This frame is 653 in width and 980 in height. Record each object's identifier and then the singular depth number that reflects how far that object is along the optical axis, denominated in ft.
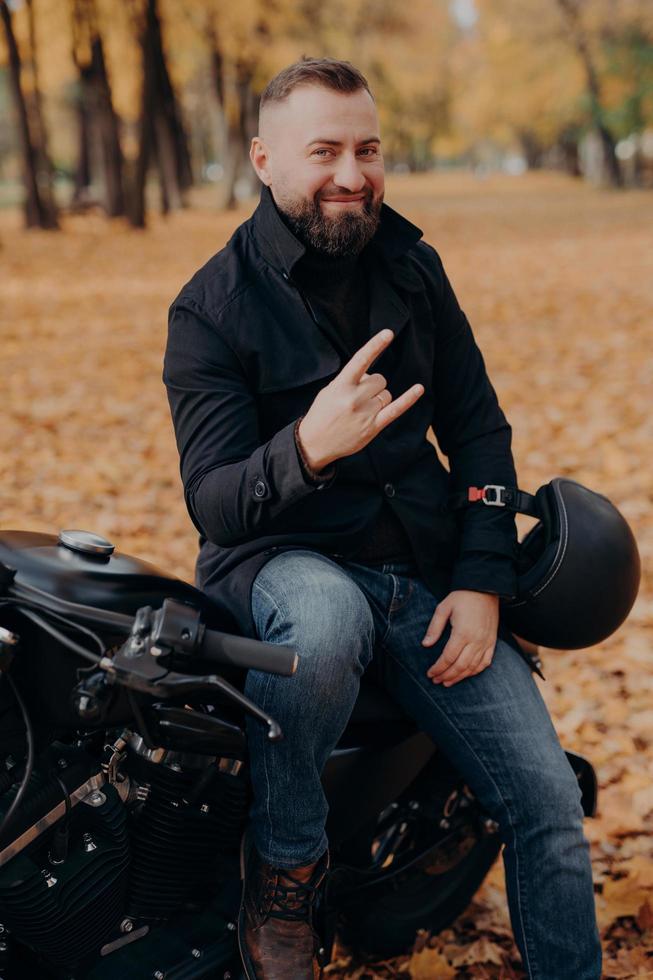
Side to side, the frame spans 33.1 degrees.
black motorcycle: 6.01
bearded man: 7.22
